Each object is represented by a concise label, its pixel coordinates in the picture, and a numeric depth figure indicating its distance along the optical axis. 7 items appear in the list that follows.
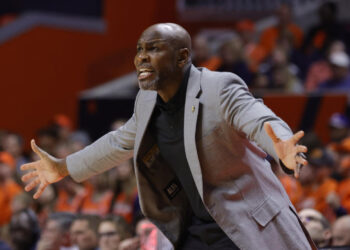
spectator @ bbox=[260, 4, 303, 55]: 17.93
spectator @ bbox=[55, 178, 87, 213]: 13.72
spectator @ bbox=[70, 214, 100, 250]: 10.94
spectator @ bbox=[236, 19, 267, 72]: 17.95
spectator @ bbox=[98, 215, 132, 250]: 10.35
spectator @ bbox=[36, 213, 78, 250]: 11.19
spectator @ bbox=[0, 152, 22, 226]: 14.06
